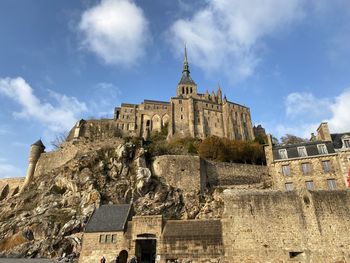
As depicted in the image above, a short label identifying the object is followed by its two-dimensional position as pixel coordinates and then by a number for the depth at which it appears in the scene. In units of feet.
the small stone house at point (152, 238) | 49.03
